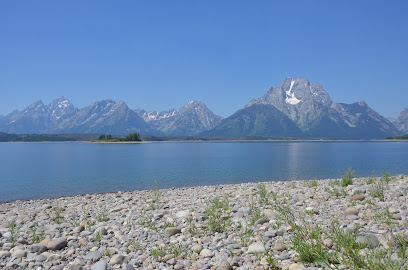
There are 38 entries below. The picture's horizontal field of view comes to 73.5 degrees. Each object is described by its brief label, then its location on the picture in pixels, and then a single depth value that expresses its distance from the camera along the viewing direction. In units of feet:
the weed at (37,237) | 37.19
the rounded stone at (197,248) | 30.25
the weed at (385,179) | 65.99
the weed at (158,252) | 29.76
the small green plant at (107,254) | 31.19
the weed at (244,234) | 30.60
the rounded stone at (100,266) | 27.68
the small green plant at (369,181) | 64.03
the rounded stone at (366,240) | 25.57
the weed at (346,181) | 67.30
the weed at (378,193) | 47.90
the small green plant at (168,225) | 39.31
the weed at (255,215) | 37.24
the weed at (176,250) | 29.71
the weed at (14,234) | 36.84
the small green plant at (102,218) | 47.61
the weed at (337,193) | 53.56
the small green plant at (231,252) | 27.40
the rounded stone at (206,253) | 28.84
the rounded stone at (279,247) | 27.35
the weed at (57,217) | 48.81
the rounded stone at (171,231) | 36.45
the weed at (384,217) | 32.01
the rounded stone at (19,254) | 31.50
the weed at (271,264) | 23.66
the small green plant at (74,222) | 45.10
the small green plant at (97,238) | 35.84
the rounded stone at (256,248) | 27.49
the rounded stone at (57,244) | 33.67
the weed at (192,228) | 35.53
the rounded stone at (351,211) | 37.93
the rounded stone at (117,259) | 29.02
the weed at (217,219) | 36.29
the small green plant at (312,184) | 75.39
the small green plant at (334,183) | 68.80
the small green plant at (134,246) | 32.50
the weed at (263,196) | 51.32
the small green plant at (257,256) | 25.90
